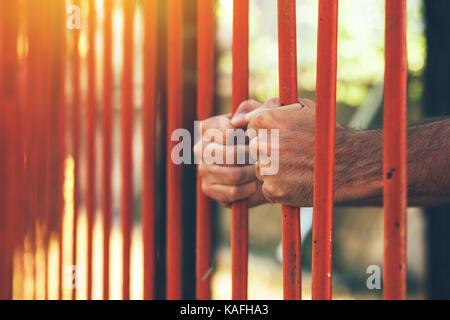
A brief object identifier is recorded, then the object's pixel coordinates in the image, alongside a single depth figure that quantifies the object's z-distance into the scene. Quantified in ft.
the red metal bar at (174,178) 4.13
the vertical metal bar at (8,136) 4.84
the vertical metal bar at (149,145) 4.25
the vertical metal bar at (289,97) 3.66
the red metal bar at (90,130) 4.53
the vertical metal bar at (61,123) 4.66
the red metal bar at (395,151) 3.44
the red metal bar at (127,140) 4.32
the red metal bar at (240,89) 3.83
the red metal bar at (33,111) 4.77
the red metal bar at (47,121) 4.74
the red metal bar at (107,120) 4.43
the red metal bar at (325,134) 3.55
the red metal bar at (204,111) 4.00
